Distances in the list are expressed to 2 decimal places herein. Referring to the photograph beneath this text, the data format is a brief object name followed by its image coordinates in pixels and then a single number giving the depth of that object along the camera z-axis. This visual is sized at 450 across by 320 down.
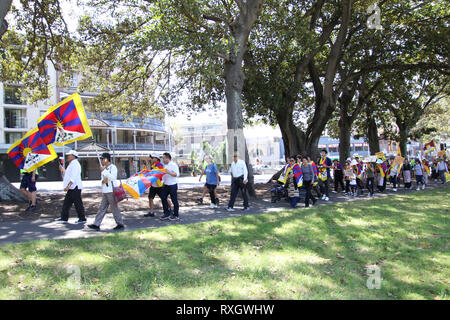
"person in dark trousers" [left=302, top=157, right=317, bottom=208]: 11.36
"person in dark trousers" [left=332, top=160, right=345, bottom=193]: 16.14
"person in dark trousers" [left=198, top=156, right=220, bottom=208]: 11.61
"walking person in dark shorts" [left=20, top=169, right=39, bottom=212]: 10.72
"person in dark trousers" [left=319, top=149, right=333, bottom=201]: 13.81
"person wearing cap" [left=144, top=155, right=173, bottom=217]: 9.61
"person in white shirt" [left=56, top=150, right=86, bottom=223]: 8.34
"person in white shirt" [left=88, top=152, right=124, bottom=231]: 7.70
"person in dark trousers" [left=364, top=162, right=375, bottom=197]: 14.62
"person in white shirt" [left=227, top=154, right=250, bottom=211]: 10.77
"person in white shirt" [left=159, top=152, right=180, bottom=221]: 9.04
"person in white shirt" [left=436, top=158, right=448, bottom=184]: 19.20
